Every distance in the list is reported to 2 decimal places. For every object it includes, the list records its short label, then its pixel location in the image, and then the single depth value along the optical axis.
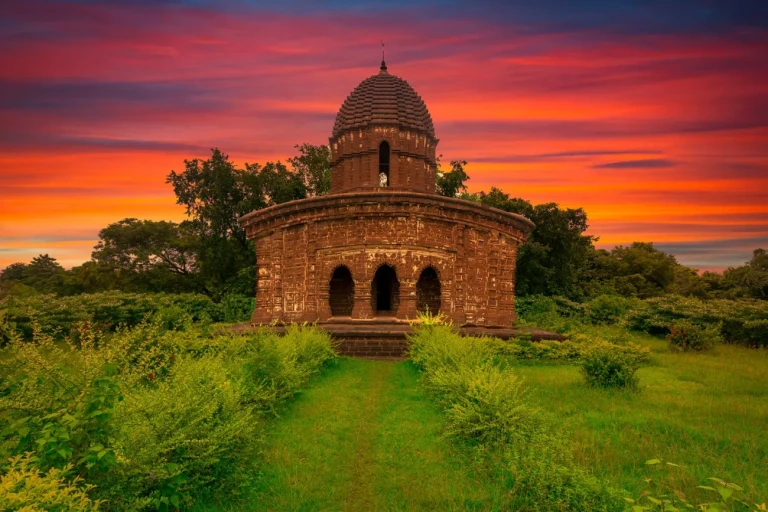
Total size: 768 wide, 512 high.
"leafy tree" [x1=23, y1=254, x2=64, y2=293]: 37.62
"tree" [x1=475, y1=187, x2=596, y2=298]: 30.80
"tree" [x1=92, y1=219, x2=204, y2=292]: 33.62
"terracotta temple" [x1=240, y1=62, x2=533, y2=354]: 18.61
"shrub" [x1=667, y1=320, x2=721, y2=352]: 16.09
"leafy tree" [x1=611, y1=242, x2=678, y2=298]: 39.56
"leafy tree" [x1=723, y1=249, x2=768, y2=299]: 30.64
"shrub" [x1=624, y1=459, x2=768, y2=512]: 4.87
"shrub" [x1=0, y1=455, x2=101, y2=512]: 2.99
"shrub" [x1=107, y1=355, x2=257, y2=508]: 4.46
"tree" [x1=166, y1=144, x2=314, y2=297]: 31.59
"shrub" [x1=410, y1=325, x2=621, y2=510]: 4.70
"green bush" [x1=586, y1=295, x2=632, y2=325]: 26.83
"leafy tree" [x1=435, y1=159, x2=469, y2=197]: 32.06
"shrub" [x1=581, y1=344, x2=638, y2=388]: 10.32
